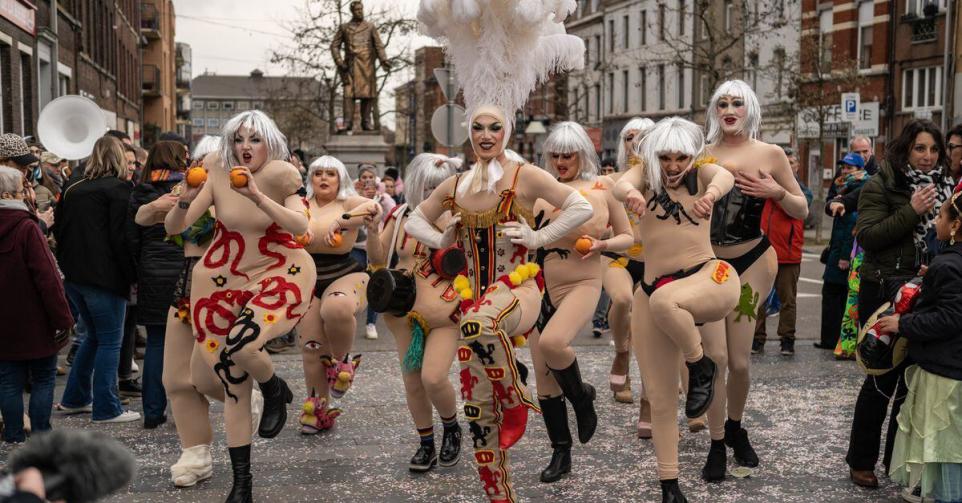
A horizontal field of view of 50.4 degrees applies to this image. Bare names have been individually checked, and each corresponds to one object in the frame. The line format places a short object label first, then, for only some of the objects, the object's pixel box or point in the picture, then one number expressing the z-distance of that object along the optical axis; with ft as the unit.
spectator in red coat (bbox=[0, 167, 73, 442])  19.92
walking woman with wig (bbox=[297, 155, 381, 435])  21.42
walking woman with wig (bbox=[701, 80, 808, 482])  18.60
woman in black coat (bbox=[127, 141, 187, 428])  21.74
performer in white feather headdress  15.79
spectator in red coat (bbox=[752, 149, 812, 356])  31.60
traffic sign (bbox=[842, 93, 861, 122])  61.11
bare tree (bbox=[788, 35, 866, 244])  88.02
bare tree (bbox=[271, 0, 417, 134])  94.48
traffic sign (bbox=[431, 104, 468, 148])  50.44
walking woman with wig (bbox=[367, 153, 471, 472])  18.24
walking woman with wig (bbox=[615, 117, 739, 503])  16.14
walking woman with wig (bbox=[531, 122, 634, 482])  18.06
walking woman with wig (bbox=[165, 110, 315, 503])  16.76
